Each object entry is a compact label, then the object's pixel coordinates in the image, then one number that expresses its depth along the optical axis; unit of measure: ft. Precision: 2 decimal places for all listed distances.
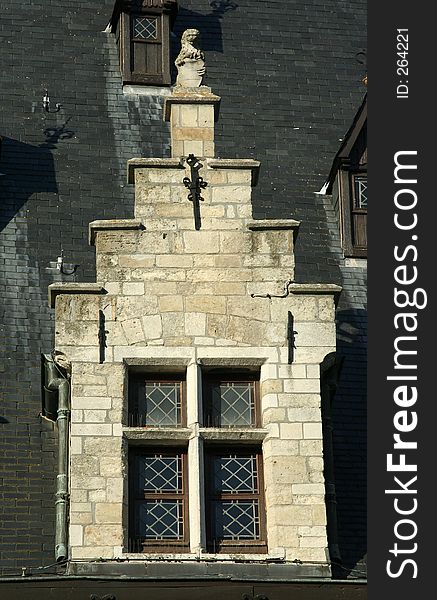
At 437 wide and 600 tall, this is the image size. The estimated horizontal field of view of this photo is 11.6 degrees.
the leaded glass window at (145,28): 91.25
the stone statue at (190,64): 75.51
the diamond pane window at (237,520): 67.56
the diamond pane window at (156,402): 69.31
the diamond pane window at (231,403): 69.56
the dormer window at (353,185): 82.79
